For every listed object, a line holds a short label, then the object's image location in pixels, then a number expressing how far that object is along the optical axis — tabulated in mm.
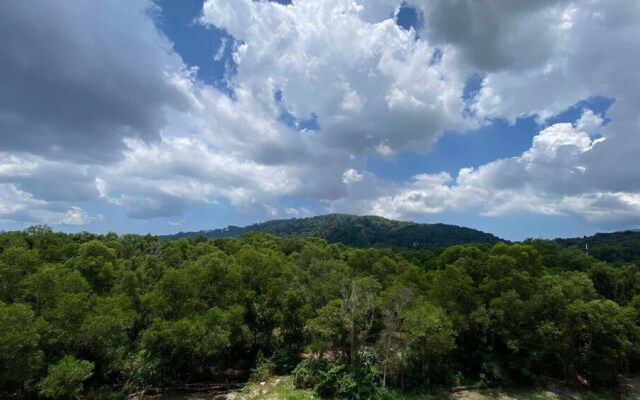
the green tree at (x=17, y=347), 22391
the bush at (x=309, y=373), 31297
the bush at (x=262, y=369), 33266
